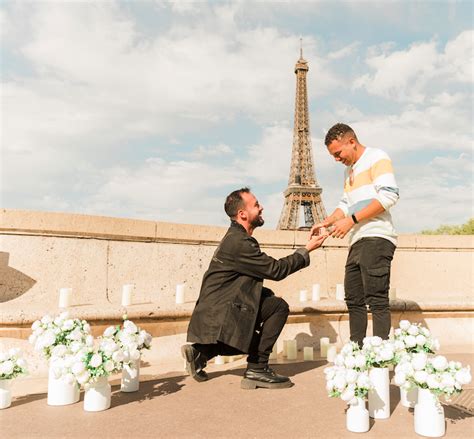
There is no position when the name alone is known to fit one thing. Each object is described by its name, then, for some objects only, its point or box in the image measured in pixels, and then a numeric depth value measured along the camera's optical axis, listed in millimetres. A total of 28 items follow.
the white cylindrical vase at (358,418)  2316
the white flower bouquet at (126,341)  2781
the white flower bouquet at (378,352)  2541
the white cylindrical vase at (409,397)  2639
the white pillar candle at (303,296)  5214
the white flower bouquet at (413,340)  2688
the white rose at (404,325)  2791
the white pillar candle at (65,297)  4070
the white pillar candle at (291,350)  4371
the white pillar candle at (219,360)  4191
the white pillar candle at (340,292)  5387
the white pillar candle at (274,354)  4501
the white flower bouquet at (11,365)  2688
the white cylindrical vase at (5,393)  2697
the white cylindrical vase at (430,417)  2266
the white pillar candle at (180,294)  4599
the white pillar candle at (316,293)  5356
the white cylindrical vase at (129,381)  3086
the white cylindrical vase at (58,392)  2748
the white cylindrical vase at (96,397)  2633
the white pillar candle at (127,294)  4395
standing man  3305
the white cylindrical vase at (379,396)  2547
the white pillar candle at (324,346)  4353
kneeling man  3066
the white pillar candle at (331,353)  4085
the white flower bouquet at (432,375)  2221
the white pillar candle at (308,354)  4293
